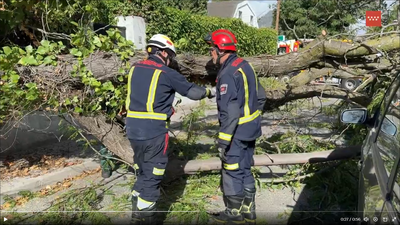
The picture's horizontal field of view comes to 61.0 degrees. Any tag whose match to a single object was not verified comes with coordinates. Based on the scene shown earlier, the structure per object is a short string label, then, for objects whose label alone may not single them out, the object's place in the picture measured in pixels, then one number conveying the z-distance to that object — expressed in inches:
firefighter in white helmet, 132.2
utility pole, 1089.0
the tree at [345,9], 267.2
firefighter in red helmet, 133.0
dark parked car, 70.4
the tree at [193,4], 1310.3
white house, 1483.8
